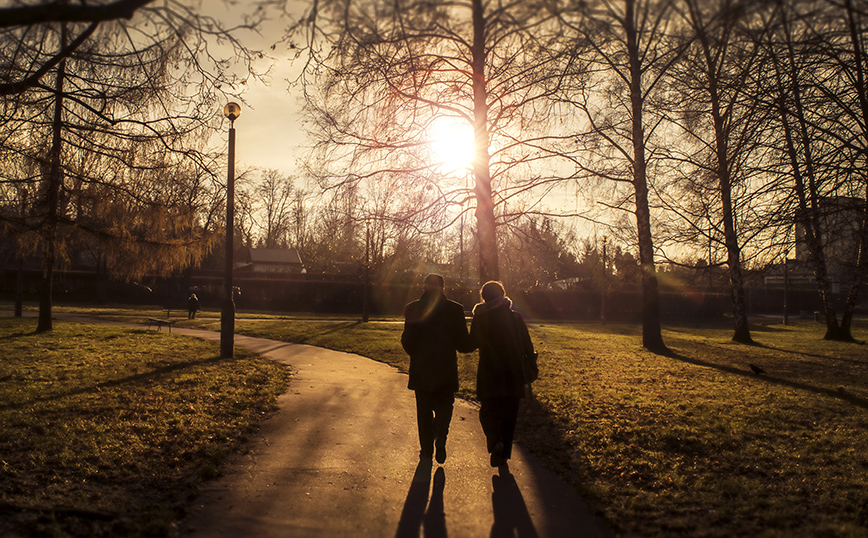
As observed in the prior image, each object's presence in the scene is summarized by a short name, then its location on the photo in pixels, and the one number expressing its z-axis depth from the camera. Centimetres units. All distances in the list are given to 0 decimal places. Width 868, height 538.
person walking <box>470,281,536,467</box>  535
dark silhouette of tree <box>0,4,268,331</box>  723
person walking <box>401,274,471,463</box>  534
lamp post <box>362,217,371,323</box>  1253
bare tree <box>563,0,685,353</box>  1094
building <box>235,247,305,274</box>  6644
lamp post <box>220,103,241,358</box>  1205
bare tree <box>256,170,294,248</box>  6925
